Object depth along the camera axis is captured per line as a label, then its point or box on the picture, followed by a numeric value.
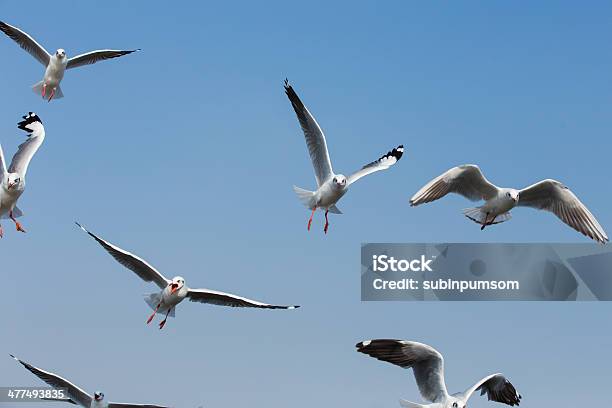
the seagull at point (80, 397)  18.59
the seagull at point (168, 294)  18.48
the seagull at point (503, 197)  20.47
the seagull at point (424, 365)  16.39
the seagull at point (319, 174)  20.20
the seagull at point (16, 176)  20.02
